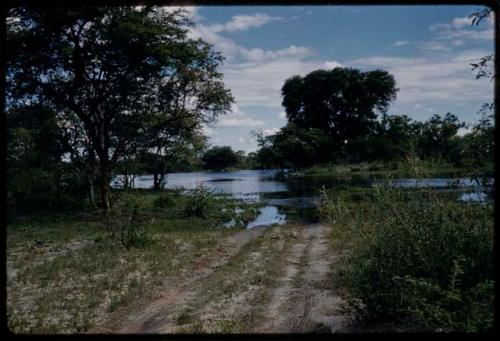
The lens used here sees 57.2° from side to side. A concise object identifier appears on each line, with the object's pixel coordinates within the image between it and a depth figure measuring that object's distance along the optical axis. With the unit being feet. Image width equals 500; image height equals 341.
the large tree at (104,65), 51.39
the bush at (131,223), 34.96
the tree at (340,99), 126.82
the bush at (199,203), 59.93
